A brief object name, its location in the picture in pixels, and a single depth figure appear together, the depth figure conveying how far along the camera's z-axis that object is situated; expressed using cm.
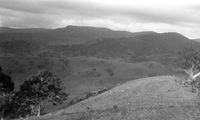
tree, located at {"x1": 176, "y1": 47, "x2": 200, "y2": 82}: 3969
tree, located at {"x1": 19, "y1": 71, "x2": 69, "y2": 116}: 3662
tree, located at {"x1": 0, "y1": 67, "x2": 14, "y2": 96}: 4194
